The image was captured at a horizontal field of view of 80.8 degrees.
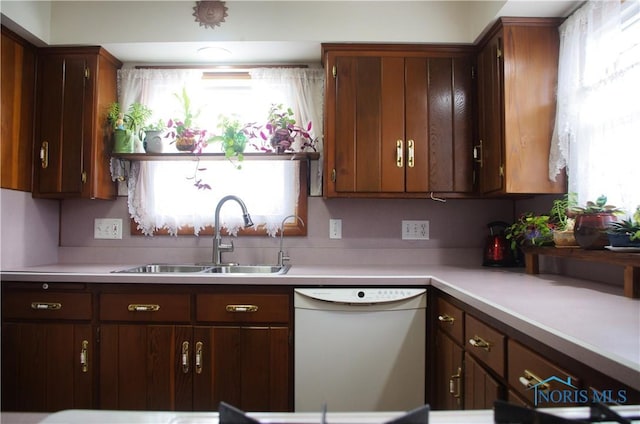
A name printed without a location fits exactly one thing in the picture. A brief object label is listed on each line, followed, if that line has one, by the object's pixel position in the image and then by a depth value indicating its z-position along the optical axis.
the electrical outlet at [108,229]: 2.48
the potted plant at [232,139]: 2.27
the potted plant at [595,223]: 1.45
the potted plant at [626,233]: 1.32
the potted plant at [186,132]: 2.30
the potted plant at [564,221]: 1.68
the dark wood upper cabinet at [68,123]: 2.24
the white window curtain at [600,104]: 1.50
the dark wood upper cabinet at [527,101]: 1.93
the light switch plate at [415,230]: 2.45
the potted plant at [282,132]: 2.26
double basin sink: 2.24
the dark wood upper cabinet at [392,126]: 2.20
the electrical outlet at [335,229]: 2.45
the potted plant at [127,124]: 2.31
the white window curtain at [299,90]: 2.45
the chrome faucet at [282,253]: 2.31
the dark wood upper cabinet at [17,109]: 2.06
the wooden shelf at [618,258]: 1.27
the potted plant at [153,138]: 2.31
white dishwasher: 1.80
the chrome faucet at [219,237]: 2.28
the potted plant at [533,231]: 1.81
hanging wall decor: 2.19
